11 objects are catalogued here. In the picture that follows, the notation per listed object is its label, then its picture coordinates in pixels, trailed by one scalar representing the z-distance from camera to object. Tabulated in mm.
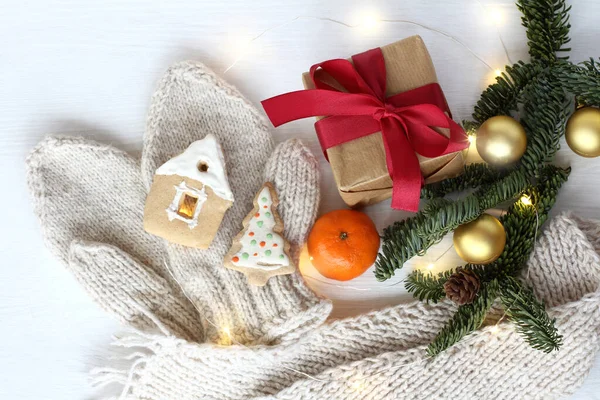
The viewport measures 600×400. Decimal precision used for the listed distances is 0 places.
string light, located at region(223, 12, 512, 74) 1236
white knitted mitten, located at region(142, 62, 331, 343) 1164
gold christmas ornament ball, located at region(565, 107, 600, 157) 1069
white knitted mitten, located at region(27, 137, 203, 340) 1183
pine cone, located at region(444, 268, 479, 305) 1030
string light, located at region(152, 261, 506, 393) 1136
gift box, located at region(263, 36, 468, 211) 1014
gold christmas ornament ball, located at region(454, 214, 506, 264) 1029
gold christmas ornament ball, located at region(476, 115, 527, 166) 1064
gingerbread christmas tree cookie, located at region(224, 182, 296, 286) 1115
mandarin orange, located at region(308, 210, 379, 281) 1082
